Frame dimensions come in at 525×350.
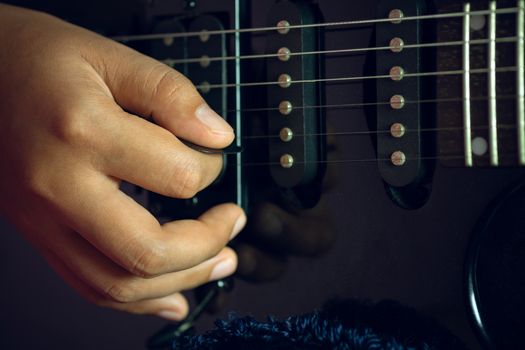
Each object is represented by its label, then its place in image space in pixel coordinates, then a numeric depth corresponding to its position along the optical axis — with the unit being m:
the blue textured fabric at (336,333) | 0.46
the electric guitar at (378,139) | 0.45
